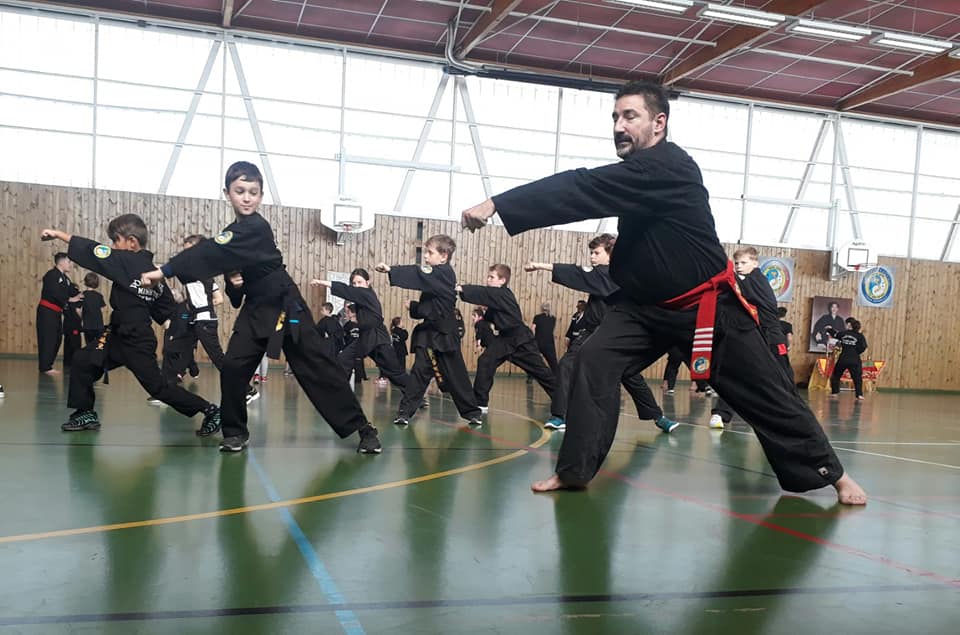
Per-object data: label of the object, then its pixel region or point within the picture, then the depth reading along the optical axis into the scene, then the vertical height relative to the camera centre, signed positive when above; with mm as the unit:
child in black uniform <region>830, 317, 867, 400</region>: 14547 -980
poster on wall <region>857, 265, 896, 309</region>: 19547 +318
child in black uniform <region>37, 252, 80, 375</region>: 10984 -827
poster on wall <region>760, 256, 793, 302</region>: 18781 +466
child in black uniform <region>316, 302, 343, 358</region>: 12836 -1008
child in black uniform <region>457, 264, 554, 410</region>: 7148 -607
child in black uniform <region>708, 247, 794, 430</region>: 6488 -28
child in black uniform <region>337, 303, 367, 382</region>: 9828 -1067
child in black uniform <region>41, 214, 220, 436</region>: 5332 -656
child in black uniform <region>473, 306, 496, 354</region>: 10142 -744
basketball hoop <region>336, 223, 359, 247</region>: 15883 +791
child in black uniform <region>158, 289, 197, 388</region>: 8930 -1010
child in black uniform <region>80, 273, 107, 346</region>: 11352 -759
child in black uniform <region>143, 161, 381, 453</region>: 4449 -363
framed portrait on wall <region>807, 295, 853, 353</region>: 18812 -494
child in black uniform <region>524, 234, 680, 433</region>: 5500 -283
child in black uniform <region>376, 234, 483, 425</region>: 6516 -630
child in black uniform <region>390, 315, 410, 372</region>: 14102 -1193
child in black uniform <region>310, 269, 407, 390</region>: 9055 -847
